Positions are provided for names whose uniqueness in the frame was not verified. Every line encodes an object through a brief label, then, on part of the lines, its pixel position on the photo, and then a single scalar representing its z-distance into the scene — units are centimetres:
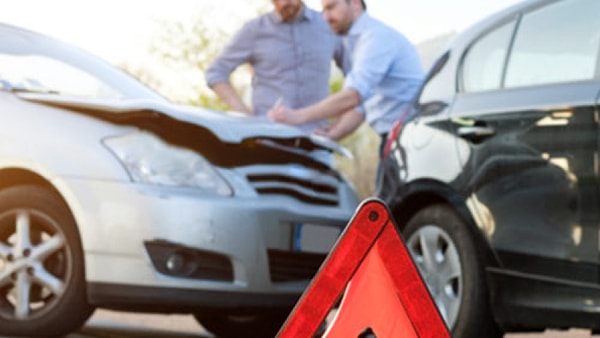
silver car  687
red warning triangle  343
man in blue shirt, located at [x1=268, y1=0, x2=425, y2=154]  874
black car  598
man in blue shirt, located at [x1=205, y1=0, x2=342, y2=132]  907
